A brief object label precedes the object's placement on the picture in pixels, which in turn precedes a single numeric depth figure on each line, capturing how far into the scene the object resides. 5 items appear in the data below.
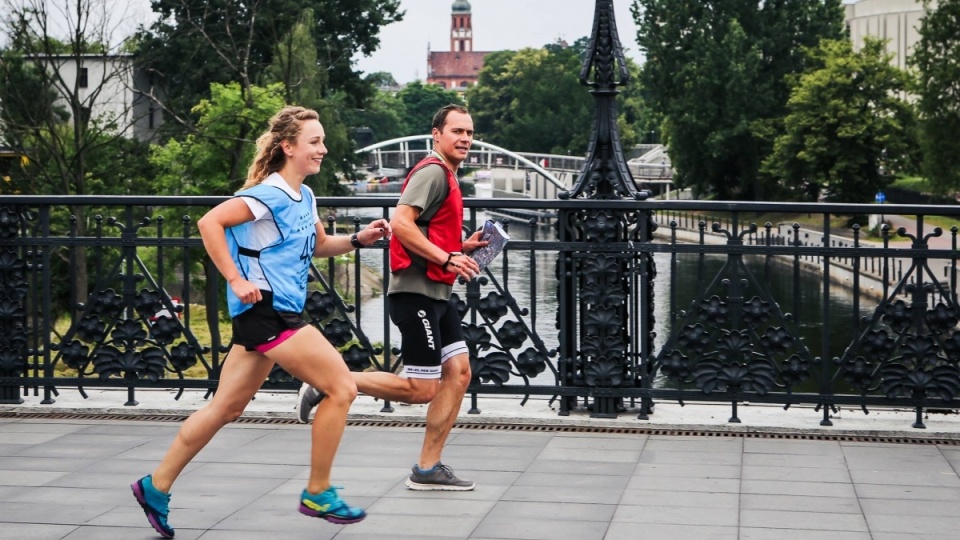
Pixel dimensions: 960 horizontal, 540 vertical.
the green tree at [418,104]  189.01
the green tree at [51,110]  33.88
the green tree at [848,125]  67.56
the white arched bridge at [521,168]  119.00
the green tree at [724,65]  72.94
